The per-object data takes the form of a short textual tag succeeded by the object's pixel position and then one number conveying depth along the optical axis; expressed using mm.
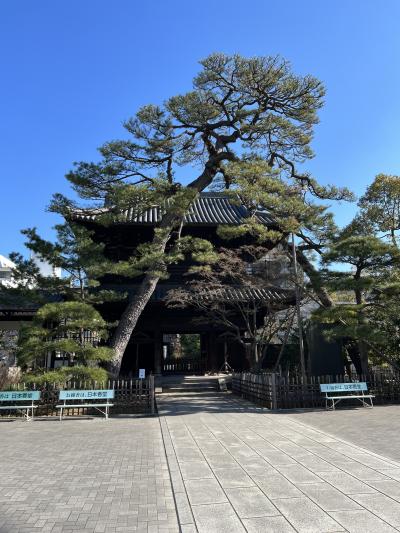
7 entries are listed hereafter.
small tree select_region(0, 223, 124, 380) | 13703
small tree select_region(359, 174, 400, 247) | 23953
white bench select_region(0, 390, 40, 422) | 13211
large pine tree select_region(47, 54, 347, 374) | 16156
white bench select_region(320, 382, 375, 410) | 14000
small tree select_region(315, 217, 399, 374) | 14812
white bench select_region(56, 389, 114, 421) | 13359
